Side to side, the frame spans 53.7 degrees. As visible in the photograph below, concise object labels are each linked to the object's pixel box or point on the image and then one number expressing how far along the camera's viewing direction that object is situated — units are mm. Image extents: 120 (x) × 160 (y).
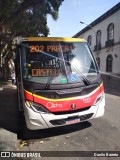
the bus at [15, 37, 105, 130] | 3053
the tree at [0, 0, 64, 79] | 6745
